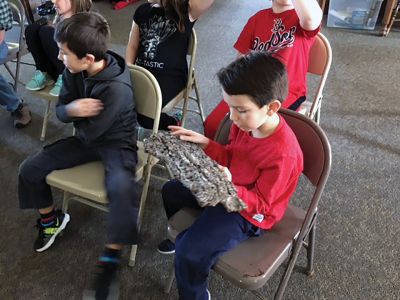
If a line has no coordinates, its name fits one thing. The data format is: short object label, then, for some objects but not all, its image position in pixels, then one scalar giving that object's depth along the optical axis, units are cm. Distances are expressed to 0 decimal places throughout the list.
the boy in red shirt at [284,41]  172
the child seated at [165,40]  191
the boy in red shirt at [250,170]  113
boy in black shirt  142
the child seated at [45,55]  206
